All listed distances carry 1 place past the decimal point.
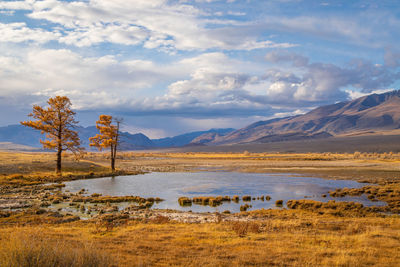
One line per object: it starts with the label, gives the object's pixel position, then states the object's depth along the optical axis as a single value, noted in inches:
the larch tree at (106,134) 2167.6
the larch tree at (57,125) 1725.6
